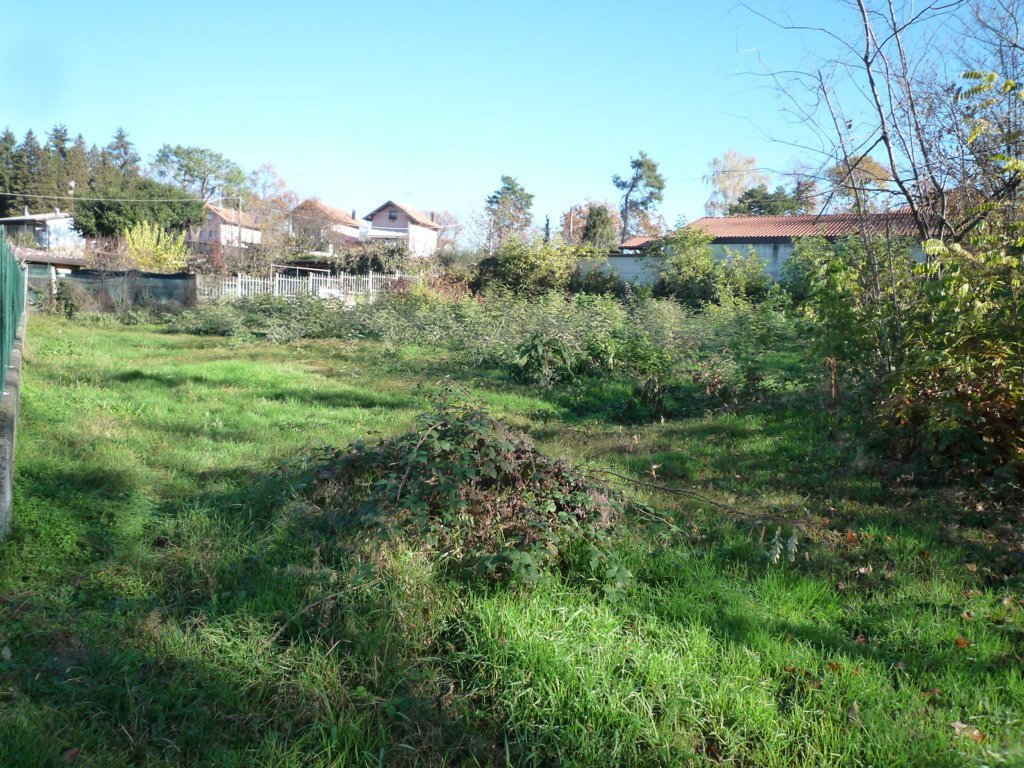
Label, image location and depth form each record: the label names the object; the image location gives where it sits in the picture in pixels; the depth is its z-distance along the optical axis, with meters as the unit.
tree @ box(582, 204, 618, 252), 44.91
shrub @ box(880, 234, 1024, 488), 5.38
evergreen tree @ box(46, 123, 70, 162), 71.06
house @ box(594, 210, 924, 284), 31.12
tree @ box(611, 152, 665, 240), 63.66
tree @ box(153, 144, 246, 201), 77.12
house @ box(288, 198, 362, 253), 57.06
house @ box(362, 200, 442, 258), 73.81
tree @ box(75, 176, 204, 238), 46.78
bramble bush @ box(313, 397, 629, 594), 4.14
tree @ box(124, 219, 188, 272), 34.75
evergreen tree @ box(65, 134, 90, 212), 57.74
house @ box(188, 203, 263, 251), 55.97
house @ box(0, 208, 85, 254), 52.12
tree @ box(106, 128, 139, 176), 74.12
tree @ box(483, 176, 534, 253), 45.44
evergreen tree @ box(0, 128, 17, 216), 59.94
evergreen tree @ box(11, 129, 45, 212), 59.06
